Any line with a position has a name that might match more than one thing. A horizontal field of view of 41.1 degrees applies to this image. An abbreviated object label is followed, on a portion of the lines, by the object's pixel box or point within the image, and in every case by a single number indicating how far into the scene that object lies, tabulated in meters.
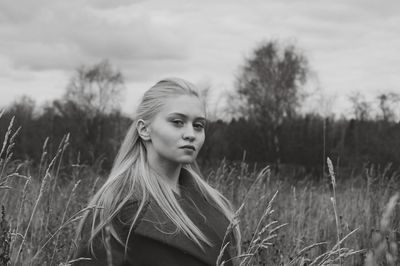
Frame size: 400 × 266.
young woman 2.00
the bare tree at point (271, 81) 33.12
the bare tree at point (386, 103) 23.65
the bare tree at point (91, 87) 38.91
